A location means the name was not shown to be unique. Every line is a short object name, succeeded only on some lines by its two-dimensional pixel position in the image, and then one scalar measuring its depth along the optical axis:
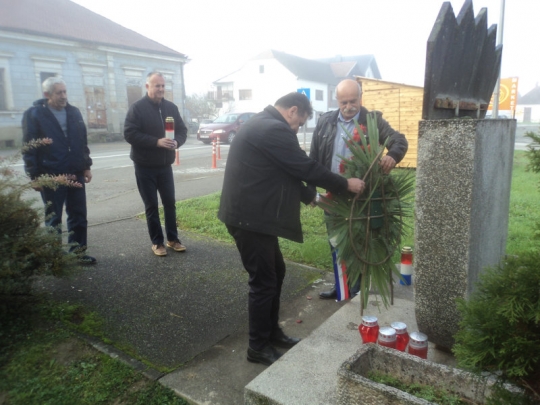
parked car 23.66
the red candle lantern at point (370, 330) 2.67
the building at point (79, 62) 22.36
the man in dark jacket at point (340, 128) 3.58
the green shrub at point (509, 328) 1.56
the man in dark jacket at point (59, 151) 4.45
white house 47.03
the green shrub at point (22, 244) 3.12
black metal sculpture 2.62
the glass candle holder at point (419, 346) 2.48
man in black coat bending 2.85
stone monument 2.54
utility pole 12.12
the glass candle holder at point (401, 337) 2.58
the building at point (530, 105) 69.19
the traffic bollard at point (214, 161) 13.84
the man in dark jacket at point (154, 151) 4.81
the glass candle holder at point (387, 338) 2.47
